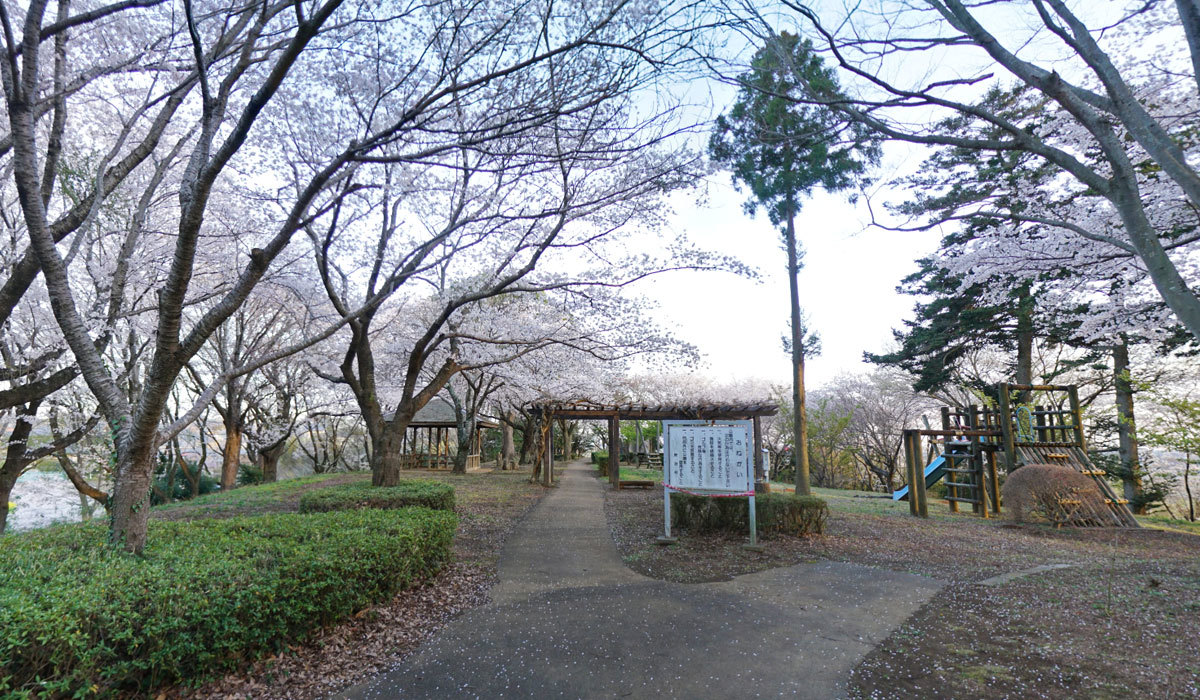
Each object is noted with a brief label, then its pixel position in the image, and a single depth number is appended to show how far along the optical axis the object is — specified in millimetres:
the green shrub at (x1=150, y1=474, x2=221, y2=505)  16078
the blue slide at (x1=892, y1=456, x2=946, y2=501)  14125
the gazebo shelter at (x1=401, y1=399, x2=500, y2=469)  24953
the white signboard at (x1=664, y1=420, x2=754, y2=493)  7660
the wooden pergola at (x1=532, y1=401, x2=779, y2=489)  14023
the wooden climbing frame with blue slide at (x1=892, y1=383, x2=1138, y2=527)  10984
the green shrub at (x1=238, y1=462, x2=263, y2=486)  20812
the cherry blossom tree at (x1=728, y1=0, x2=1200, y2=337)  3672
